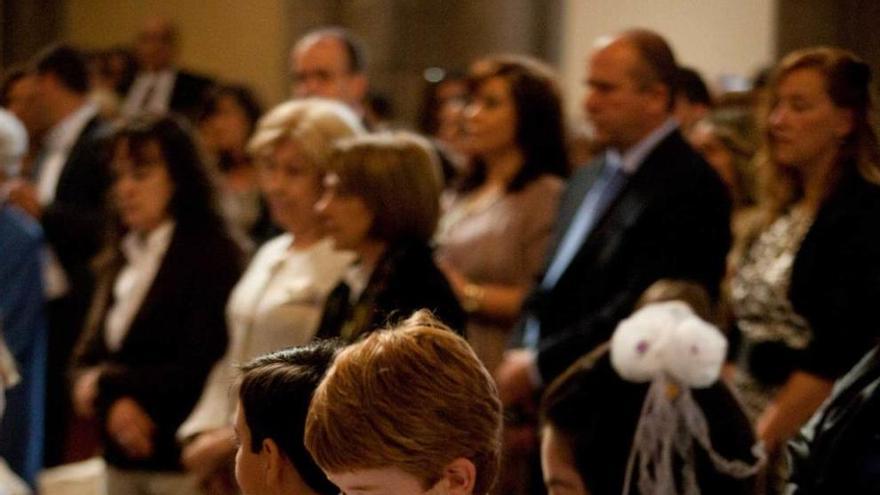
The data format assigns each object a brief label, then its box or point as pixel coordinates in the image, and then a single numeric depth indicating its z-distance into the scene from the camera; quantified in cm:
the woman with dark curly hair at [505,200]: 943
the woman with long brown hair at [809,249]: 755
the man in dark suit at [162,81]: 1870
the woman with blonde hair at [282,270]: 863
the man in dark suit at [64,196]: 1244
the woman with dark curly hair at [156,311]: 958
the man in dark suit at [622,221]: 830
